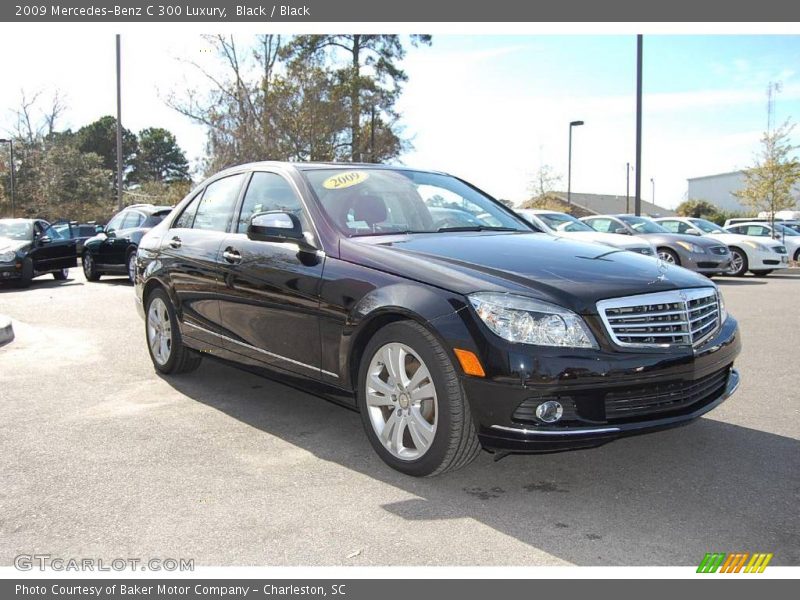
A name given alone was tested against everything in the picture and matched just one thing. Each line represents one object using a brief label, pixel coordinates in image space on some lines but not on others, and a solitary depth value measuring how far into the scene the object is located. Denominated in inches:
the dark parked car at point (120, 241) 575.2
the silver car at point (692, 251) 620.1
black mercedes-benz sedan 133.6
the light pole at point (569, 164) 1524.4
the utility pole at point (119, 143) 994.1
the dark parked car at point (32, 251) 561.0
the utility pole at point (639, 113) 765.3
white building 3262.8
